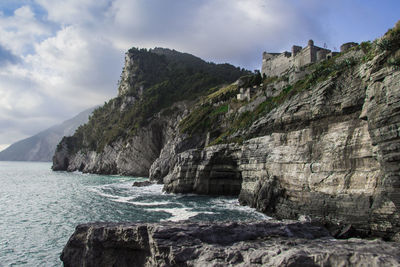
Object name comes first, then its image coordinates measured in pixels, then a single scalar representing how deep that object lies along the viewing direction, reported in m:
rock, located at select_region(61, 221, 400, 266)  8.71
